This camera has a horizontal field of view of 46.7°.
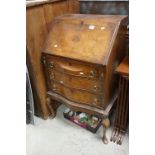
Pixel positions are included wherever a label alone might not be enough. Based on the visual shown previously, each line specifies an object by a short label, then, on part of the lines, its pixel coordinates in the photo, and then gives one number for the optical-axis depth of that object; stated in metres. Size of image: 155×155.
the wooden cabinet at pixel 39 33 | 1.59
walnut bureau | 1.42
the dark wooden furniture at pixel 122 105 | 1.45
